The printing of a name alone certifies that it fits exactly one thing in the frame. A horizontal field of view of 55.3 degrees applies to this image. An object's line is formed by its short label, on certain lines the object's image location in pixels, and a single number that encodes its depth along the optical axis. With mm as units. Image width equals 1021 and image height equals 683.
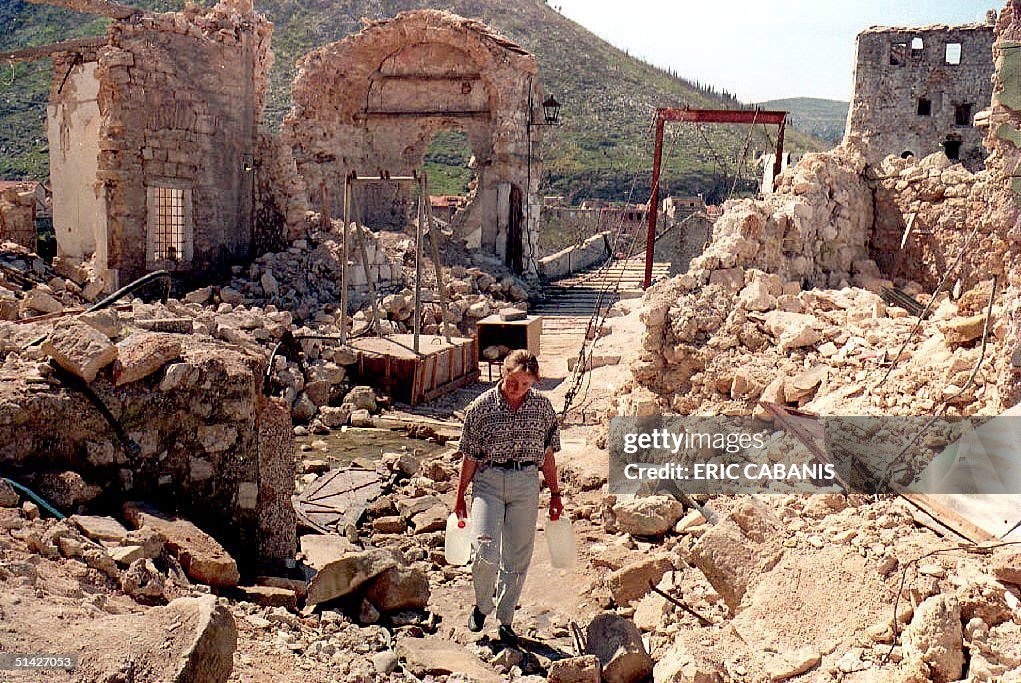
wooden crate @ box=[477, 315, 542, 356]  13688
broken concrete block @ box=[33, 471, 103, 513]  4699
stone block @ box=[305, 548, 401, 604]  5137
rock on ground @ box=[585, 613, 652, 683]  4668
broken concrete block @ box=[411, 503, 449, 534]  6965
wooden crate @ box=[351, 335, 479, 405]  11570
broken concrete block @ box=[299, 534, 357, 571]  6066
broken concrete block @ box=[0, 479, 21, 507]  4348
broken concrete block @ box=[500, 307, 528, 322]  15305
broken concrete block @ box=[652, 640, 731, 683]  4223
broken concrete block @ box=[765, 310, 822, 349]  7496
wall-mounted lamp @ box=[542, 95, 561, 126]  21000
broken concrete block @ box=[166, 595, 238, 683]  3371
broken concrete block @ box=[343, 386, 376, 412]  10977
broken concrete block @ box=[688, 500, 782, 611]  5023
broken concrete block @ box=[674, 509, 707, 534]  5934
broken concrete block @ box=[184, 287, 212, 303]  13695
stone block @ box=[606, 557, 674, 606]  5543
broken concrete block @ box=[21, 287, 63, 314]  11359
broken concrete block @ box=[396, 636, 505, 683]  4641
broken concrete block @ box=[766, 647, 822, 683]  4227
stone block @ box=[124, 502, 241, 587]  4758
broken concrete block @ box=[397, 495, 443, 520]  7285
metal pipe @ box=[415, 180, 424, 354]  11734
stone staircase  17484
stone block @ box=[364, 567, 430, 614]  5328
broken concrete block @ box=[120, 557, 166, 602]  4176
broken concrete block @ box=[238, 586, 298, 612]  4949
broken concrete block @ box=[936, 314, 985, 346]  5957
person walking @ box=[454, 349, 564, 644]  4973
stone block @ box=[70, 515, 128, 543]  4523
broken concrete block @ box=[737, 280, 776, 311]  8219
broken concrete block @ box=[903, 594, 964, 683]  3799
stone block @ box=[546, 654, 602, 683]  4516
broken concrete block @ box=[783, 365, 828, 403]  6918
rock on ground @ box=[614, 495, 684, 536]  6145
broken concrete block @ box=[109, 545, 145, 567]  4312
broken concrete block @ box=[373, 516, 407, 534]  7020
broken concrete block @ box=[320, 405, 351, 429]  10492
